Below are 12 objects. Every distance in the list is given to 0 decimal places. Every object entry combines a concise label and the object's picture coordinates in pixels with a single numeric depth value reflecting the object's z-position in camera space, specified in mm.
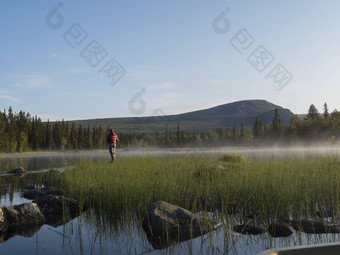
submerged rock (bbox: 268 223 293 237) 5702
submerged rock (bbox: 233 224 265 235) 5844
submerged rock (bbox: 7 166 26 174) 18297
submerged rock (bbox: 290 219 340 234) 5777
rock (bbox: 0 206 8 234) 6823
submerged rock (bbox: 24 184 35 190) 12071
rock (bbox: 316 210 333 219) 6795
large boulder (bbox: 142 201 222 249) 5763
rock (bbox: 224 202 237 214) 7162
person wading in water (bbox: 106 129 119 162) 17645
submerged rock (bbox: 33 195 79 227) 7785
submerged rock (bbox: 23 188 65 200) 10445
